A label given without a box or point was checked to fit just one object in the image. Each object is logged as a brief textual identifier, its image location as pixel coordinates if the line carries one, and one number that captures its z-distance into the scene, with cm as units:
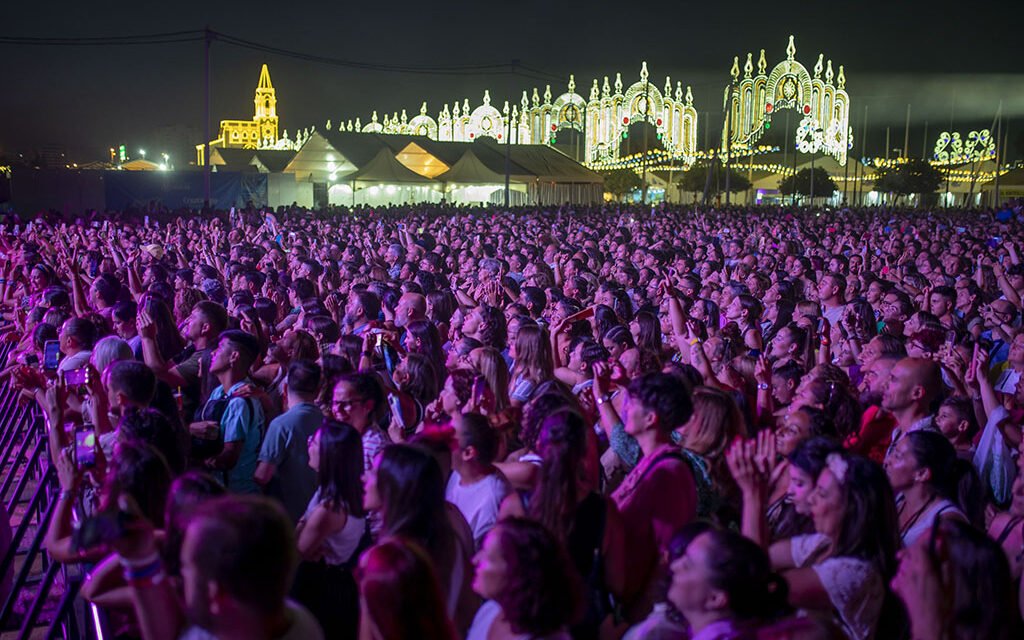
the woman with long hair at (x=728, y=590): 238
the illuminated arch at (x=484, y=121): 9550
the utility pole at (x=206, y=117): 3100
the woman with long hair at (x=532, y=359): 550
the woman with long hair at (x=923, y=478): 352
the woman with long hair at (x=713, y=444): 378
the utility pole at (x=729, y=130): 4003
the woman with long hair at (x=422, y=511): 296
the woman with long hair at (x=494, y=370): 487
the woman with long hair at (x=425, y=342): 631
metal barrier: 361
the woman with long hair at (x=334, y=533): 331
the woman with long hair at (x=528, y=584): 240
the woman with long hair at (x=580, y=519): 314
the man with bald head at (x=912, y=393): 475
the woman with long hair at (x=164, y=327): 641
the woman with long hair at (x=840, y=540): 288
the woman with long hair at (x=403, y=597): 233
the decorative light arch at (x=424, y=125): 10712
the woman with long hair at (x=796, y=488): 321
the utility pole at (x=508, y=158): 4337
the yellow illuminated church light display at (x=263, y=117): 18188
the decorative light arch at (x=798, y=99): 10212
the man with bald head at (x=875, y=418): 470
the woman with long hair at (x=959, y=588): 259
